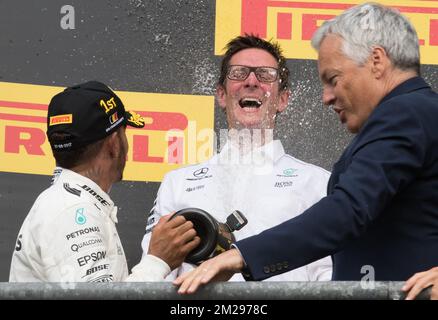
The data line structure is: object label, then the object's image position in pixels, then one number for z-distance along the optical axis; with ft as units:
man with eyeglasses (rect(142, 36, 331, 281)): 20.76
